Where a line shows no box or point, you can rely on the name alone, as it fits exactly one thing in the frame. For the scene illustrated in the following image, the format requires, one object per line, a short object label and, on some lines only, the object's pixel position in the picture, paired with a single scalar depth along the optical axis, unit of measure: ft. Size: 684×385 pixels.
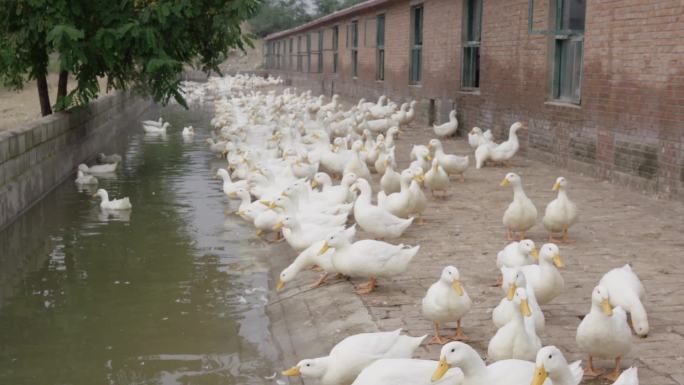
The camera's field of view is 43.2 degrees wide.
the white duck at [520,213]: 29.60
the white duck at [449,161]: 43.60
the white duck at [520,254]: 22.62
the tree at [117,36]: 46.42
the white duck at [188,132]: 78.89
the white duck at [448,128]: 65.62
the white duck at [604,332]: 17.40
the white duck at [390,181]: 38.78
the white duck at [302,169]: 43.42
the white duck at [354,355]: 17.56
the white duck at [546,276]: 20.99
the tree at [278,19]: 271.90
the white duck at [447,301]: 19.80
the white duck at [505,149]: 49.03
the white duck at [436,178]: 38.79
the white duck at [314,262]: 26.11
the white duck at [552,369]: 14.51
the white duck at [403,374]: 15.76
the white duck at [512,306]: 18.62
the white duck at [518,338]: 17.31
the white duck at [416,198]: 32.73
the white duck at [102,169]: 54.13
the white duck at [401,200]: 32.68
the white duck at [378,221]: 29.48
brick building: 37.83
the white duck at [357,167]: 42.06
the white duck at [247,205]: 36.45
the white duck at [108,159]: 58.33
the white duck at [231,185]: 42.65
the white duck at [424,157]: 41.90
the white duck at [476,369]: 15.16
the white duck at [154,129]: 81.41
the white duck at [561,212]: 29.68
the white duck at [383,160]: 39.81
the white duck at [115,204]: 42.19
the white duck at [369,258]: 24.34
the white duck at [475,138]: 53.21
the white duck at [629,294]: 19.72
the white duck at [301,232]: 29.45
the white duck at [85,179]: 50.11
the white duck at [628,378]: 14.44
